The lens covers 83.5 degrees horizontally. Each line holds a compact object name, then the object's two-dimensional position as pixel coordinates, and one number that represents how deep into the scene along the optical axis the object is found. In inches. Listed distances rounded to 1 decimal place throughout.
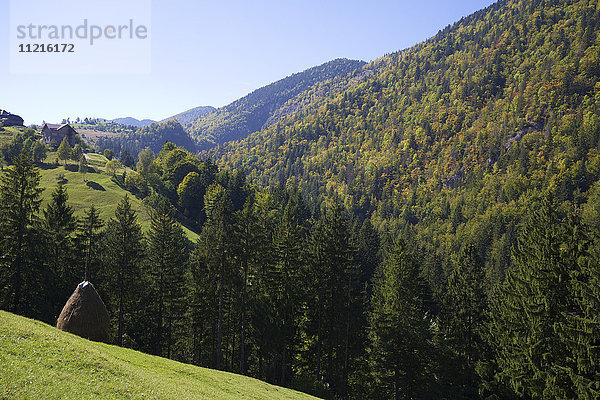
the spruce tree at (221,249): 1460.4
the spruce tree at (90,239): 1510.8
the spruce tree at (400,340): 1419.8
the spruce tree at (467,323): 1343.5
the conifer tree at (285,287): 1552.7
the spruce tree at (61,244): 1449.3
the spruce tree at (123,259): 1497.3
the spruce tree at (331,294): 1566.2
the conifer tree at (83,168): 4190.5
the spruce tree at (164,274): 1573.6
